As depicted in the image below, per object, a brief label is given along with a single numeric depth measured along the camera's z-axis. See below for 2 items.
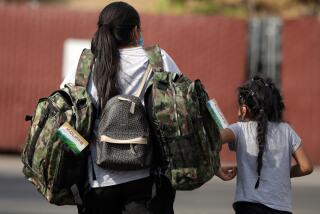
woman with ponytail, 9.41
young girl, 11.08
